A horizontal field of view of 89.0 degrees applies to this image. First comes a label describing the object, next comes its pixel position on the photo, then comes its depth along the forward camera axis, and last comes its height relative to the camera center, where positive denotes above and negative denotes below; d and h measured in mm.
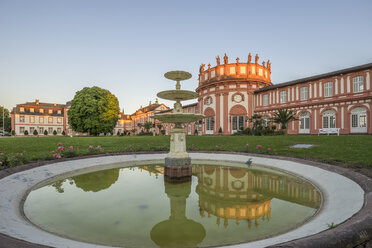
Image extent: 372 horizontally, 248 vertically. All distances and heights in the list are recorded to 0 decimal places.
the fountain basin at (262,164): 2857 -1747
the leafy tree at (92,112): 33094 +2769
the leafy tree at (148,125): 49444 +465
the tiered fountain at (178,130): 7469 -145
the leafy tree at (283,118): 23912 +1035
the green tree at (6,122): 65500 +1922
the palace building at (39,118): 51281 +2742
